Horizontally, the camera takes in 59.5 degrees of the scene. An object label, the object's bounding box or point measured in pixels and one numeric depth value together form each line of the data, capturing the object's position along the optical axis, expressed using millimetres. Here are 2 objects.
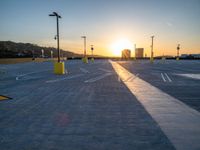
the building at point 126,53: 101750
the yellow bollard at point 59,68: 18312
